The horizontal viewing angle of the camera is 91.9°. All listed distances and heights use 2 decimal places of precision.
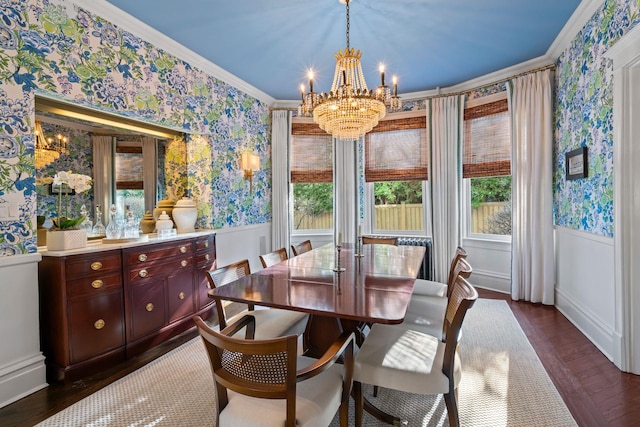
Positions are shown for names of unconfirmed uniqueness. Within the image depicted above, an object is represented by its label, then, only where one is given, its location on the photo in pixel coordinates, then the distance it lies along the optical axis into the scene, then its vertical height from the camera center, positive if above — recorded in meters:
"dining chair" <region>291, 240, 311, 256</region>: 3.20 -0.44
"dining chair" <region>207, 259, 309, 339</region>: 2.05 -0.80
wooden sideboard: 2.23 -0.76
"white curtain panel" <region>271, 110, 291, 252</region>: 5.16 +0.52
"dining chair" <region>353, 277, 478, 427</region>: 1.48 -0.79
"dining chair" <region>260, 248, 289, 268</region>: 2.67 -0.45
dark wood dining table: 1.59 -0.50
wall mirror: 2.55 +0.51
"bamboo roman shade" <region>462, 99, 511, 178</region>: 4.17 +0.90
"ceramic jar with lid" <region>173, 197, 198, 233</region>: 3.51 -0.06
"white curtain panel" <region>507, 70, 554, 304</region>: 3.71 +0.21
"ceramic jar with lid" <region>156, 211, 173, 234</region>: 3.23 -0.14
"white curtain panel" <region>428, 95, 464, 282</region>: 4.53 +0.43
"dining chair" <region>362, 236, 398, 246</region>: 3.97 -0.44
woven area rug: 1.83 -1.25
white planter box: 2.30 -0.21
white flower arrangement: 2.36 +0.20
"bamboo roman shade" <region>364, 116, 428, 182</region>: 4.81 +0.89
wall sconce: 4.41 +0.64
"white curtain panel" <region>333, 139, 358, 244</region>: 5.05 +0.33
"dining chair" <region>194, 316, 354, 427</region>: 1.12 -0.68
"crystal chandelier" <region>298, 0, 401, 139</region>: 2.41 +0.83
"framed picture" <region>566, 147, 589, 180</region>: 2.91 +0.41
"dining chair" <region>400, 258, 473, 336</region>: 2.00 -0.76
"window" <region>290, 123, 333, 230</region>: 5.21 +0.72
